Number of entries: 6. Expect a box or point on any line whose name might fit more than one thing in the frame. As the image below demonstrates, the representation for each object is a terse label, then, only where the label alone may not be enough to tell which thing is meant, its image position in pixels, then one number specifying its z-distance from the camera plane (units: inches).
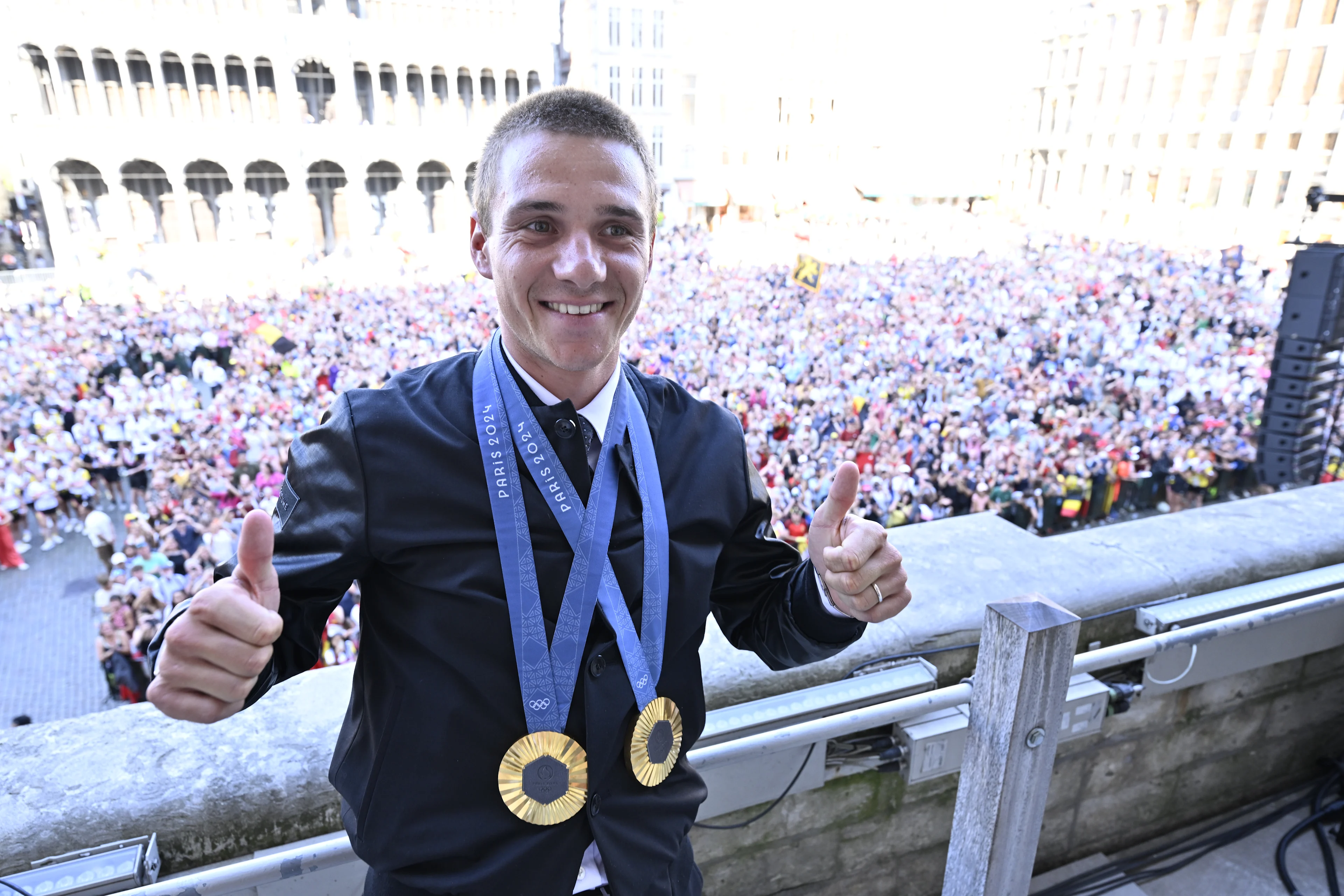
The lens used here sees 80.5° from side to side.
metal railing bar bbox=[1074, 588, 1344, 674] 68.4
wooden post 58.6
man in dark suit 44.6
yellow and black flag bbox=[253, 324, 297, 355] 543.2
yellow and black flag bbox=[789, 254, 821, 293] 636.7
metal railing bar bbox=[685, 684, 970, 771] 61.0
